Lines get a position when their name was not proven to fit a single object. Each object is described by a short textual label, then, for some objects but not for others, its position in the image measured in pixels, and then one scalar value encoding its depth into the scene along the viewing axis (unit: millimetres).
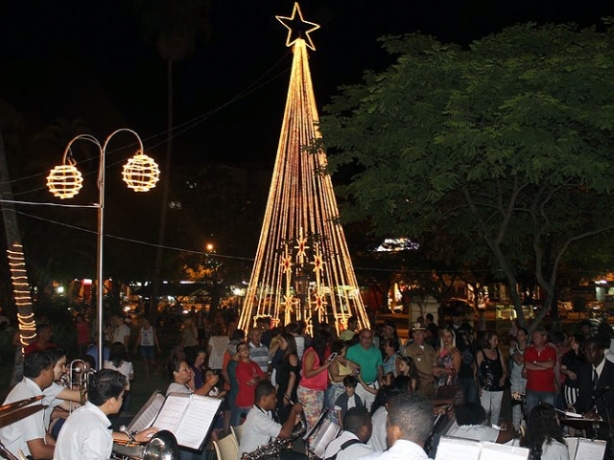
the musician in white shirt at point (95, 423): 4711
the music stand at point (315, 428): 7366
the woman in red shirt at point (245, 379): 10594
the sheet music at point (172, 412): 6008
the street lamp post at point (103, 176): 13148
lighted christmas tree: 20122
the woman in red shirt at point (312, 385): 10991
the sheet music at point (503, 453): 4754
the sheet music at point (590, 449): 7082
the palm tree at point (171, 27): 30438
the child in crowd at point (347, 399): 9891
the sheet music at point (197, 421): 5887
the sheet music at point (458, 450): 4812
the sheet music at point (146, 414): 6992
